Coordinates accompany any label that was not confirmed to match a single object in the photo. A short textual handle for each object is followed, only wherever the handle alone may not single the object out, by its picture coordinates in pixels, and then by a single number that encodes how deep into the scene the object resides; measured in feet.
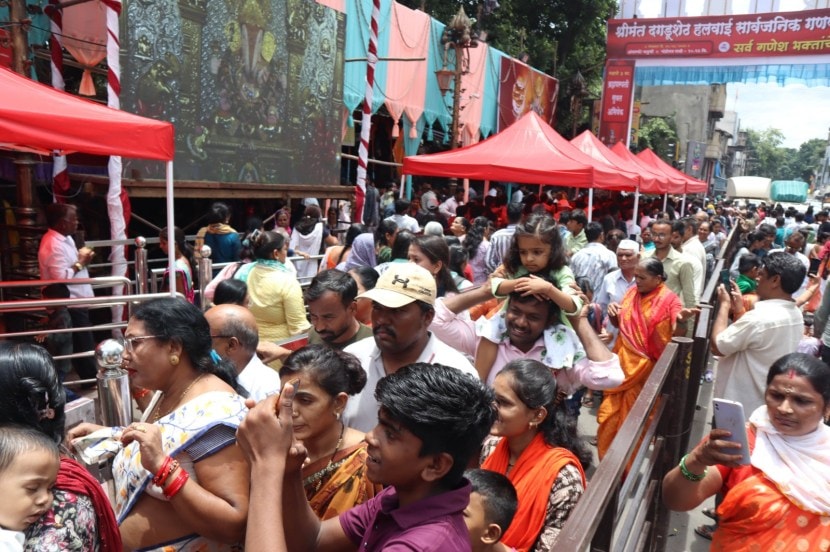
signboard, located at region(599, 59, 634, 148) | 62.08
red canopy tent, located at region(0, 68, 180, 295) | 12.10
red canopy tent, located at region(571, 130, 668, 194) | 33.78
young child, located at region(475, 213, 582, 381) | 9.70
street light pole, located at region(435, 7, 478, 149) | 45.93
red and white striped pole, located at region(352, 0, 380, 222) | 29.12
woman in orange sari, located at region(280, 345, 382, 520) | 6.24
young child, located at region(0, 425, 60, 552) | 4.28
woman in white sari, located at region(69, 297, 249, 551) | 5.13
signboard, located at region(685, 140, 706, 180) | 137.18
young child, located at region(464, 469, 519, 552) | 5.57
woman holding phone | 7.06
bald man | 9.05
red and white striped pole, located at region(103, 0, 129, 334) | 19.98
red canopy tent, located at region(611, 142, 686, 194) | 45.09
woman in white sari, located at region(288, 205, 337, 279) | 25.45
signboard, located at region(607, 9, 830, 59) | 54.65
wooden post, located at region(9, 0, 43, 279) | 18.61
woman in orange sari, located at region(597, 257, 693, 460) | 13.37
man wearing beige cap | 7.82
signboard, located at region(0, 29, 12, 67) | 19.54
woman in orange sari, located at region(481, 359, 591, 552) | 6.70
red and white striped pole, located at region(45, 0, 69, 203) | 20.81
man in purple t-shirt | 4.53
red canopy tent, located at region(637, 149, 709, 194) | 53.21
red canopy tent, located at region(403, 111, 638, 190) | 24.97
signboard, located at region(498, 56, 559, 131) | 61.00
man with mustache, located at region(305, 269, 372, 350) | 9.39
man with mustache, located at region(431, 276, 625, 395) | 9.27
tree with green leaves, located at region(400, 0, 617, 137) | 74.18
